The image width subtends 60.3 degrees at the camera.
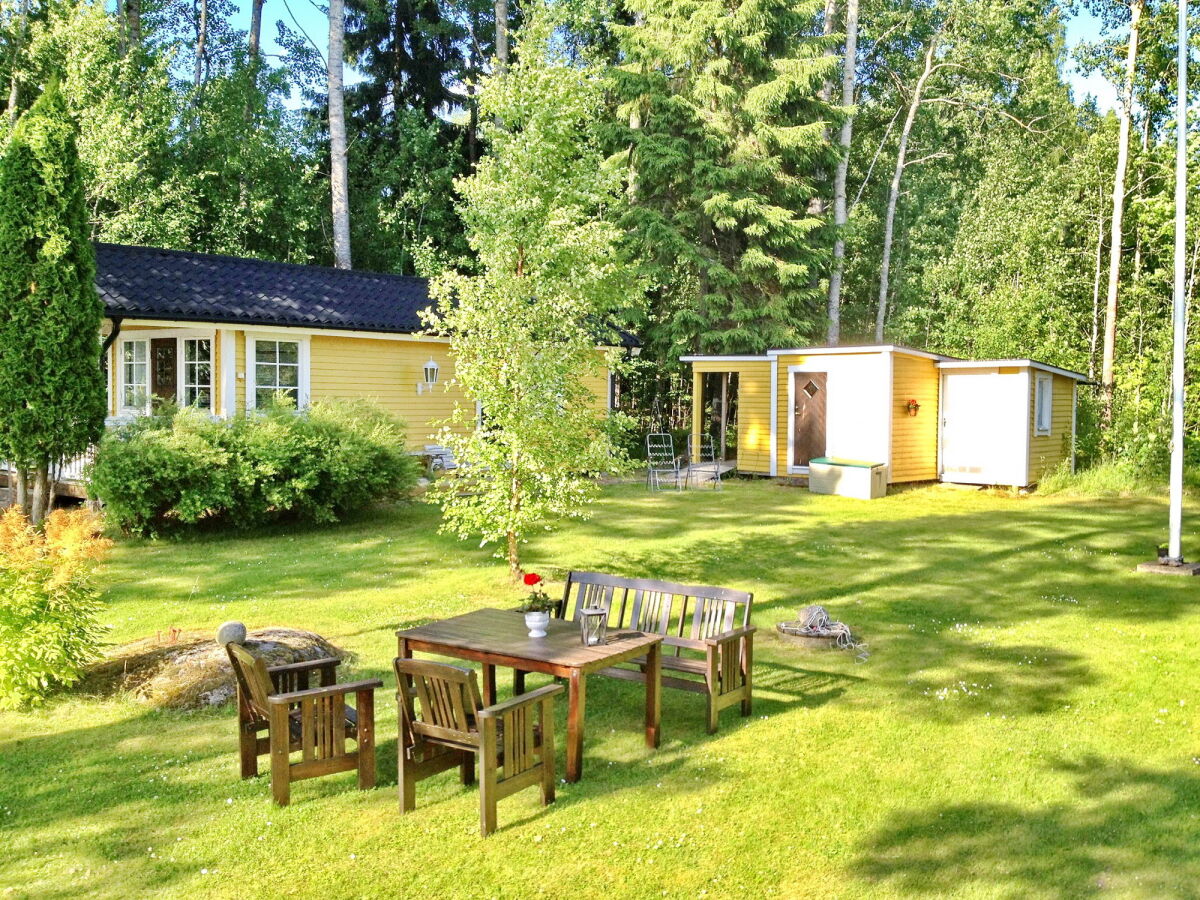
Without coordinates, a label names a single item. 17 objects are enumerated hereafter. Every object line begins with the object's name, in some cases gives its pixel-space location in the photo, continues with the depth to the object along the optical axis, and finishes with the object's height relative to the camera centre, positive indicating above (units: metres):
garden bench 6.02 -1.35
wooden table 5.23 -1.25
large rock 6.43 -1.68
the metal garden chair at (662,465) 18.38 -1.00
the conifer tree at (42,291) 11.38 +1.33
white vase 5.73 -1.17
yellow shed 17.84 +0.04
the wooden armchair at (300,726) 4.84 -1.54
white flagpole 10.54 +1.14
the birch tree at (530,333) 9.10 +0.73
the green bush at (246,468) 11.58 -0.67
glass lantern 5.55 -1.15
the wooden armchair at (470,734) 4.59 -1.49
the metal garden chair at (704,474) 18.55 -1.08
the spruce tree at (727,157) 23.36 +6.01
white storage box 17.20 -1.06
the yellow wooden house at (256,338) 15.27 +1.18
